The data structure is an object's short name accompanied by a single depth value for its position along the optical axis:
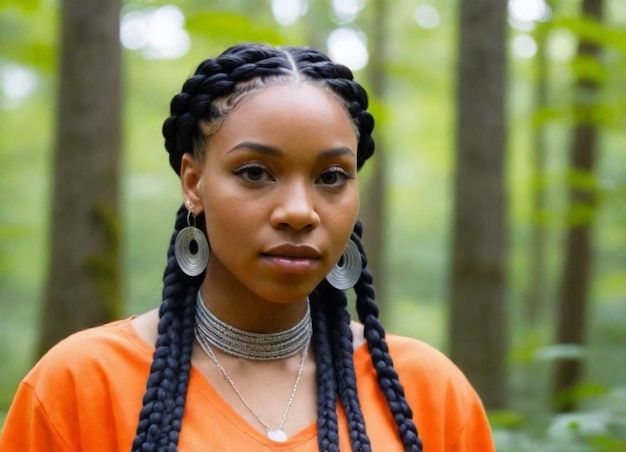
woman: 2.12
